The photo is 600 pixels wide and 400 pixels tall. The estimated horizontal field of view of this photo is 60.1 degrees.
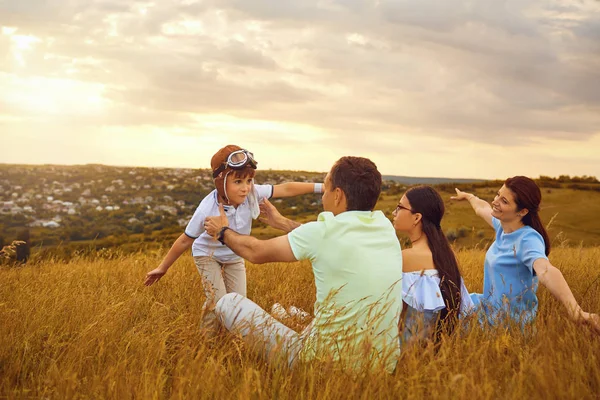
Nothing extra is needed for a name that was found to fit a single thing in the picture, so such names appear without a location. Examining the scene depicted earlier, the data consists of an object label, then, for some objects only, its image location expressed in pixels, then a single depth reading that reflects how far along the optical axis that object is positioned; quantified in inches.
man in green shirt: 124.7
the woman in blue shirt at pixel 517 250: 166.2
